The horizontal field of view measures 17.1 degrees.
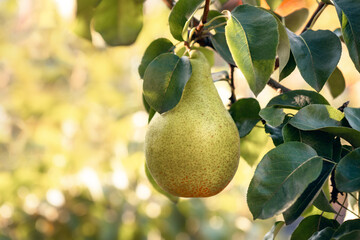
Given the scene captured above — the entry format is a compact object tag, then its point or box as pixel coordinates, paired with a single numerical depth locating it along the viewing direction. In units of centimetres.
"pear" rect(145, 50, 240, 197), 84
